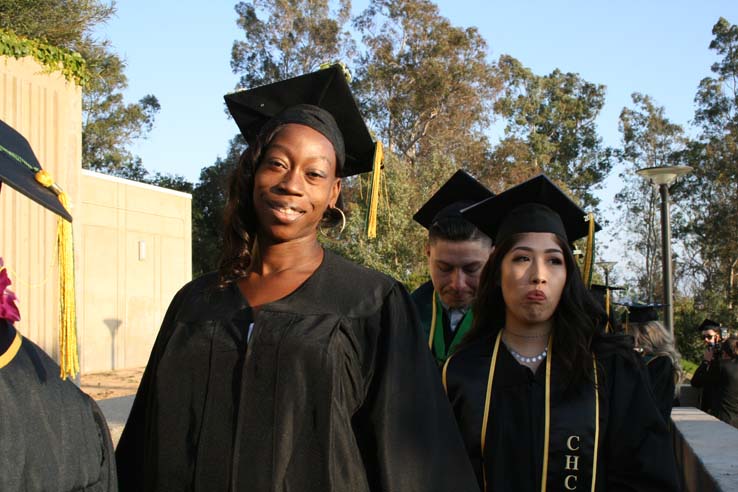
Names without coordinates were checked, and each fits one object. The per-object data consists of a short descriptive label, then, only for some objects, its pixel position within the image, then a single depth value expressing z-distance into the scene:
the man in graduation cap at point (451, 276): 3.72
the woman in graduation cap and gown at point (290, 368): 2.17
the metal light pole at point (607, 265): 18.63
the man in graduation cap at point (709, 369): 8.30
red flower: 1.81
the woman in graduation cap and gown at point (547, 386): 2.61
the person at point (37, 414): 1.69
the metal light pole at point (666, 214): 11.42
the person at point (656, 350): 5.24
